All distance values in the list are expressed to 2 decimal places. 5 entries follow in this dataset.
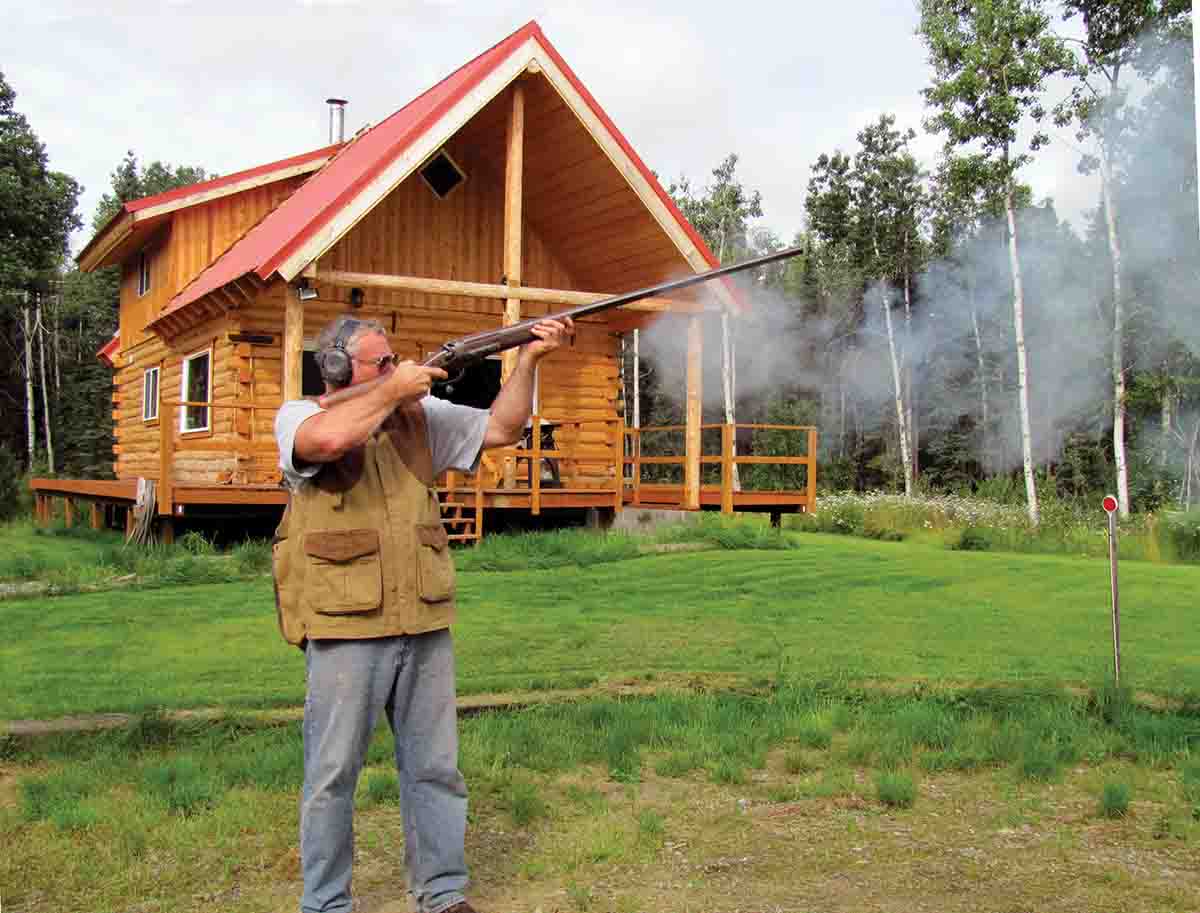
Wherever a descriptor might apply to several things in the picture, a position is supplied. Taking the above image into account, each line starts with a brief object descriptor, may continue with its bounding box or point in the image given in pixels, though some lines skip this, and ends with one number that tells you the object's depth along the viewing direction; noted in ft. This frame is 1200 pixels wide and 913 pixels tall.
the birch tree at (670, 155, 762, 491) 141.49
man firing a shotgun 11.30
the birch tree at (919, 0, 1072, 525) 82.02
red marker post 20.79
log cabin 44.88
